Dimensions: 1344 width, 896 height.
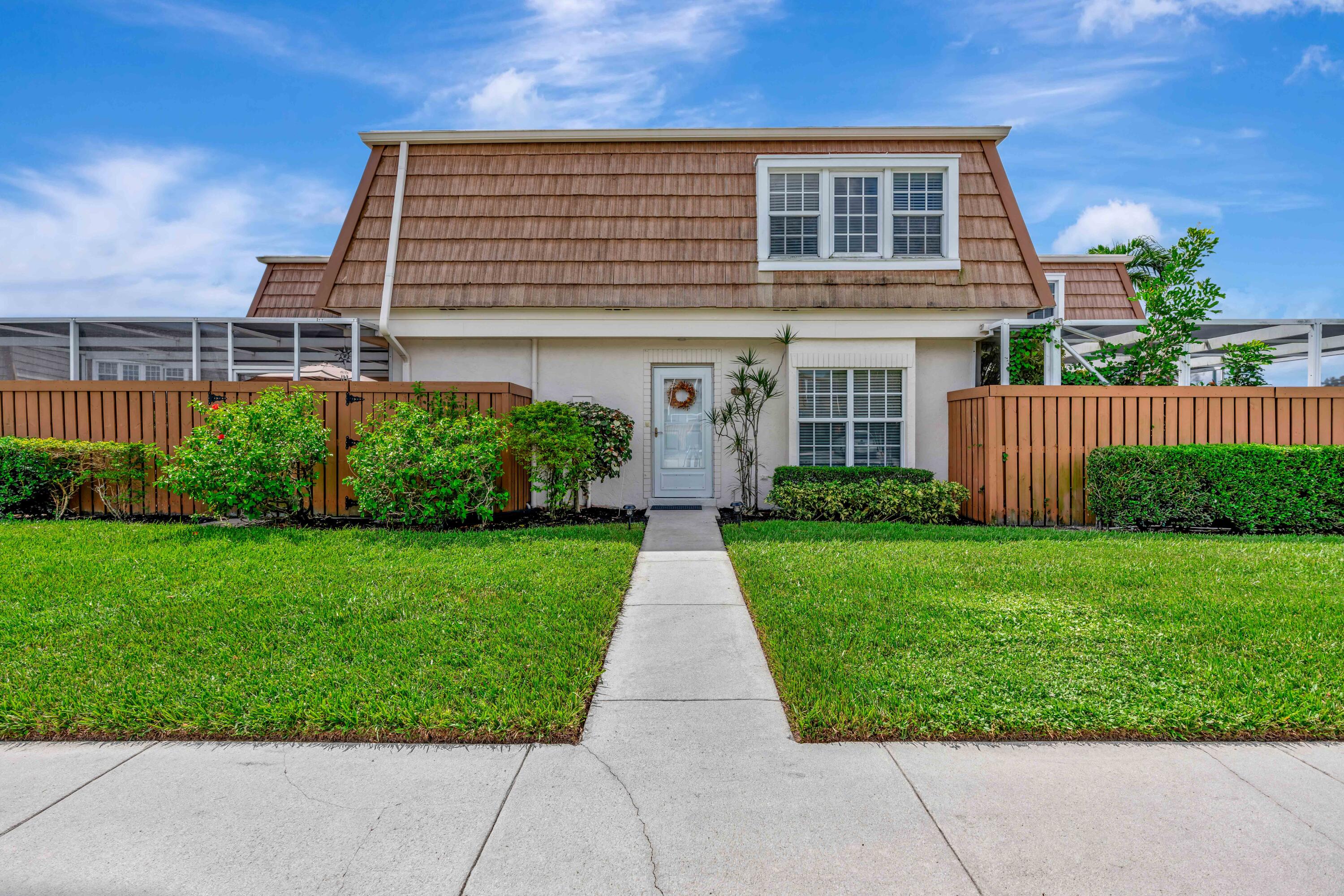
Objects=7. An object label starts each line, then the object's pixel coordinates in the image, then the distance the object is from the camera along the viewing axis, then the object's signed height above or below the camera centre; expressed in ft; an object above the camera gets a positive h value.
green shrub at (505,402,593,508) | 27.37 +0.02
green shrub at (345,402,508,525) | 25.61 -0.86
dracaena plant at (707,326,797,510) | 32.27 +1.53
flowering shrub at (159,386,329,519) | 25.04 -0.37
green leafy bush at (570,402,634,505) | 30.30 +0.31
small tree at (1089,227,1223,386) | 31.19 +6.06
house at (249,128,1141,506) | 32.81 +8.55
